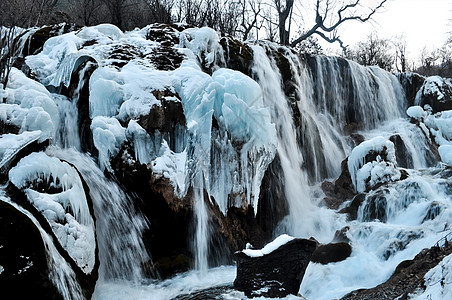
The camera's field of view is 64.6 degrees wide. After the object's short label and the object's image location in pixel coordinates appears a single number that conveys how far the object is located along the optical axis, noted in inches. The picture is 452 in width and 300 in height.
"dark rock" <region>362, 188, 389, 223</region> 321.1
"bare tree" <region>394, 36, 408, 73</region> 1316.7
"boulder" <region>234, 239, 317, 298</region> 181.3
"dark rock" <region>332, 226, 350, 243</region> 294.1
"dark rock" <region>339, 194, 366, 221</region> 337.2
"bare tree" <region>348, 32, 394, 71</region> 1210.6
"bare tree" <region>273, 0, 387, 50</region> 784.3
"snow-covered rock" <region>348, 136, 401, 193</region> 364.2
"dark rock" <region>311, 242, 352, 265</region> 256.8
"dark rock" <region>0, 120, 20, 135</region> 213.6
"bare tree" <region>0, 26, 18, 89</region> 231.5
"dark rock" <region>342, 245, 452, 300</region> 177.6
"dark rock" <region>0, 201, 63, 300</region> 144.9
